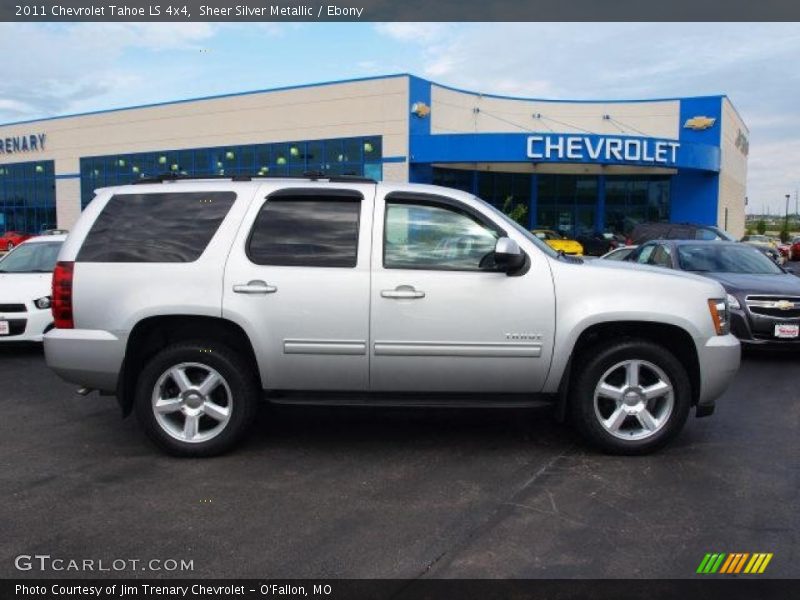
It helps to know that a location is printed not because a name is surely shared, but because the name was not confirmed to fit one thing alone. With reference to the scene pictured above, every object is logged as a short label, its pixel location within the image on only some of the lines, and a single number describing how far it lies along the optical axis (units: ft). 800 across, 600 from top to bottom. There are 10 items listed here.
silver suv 15.47
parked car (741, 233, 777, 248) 106.73
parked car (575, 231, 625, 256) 103.14
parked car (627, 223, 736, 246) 61.93
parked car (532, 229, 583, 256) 86.23
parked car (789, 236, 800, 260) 103.04
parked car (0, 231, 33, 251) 119.84
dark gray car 27.17
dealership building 102.37
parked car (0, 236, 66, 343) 27.50
